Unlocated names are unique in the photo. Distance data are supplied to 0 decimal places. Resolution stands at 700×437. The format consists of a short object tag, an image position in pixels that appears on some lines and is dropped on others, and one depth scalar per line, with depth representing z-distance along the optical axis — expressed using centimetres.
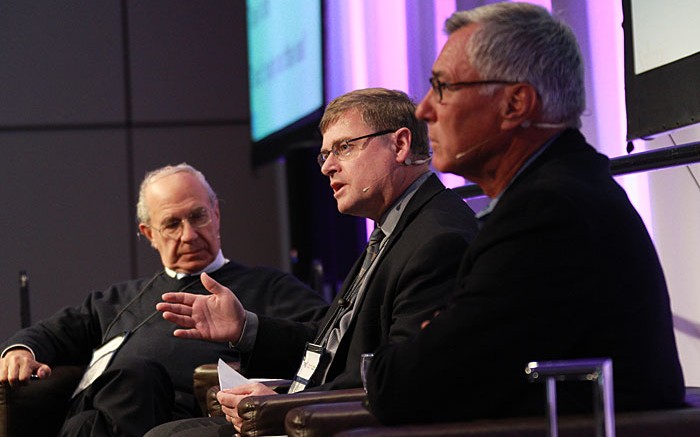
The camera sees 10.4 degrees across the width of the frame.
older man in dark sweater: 641
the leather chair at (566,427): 543
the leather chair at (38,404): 652
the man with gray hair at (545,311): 547
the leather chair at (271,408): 576
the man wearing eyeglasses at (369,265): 587
